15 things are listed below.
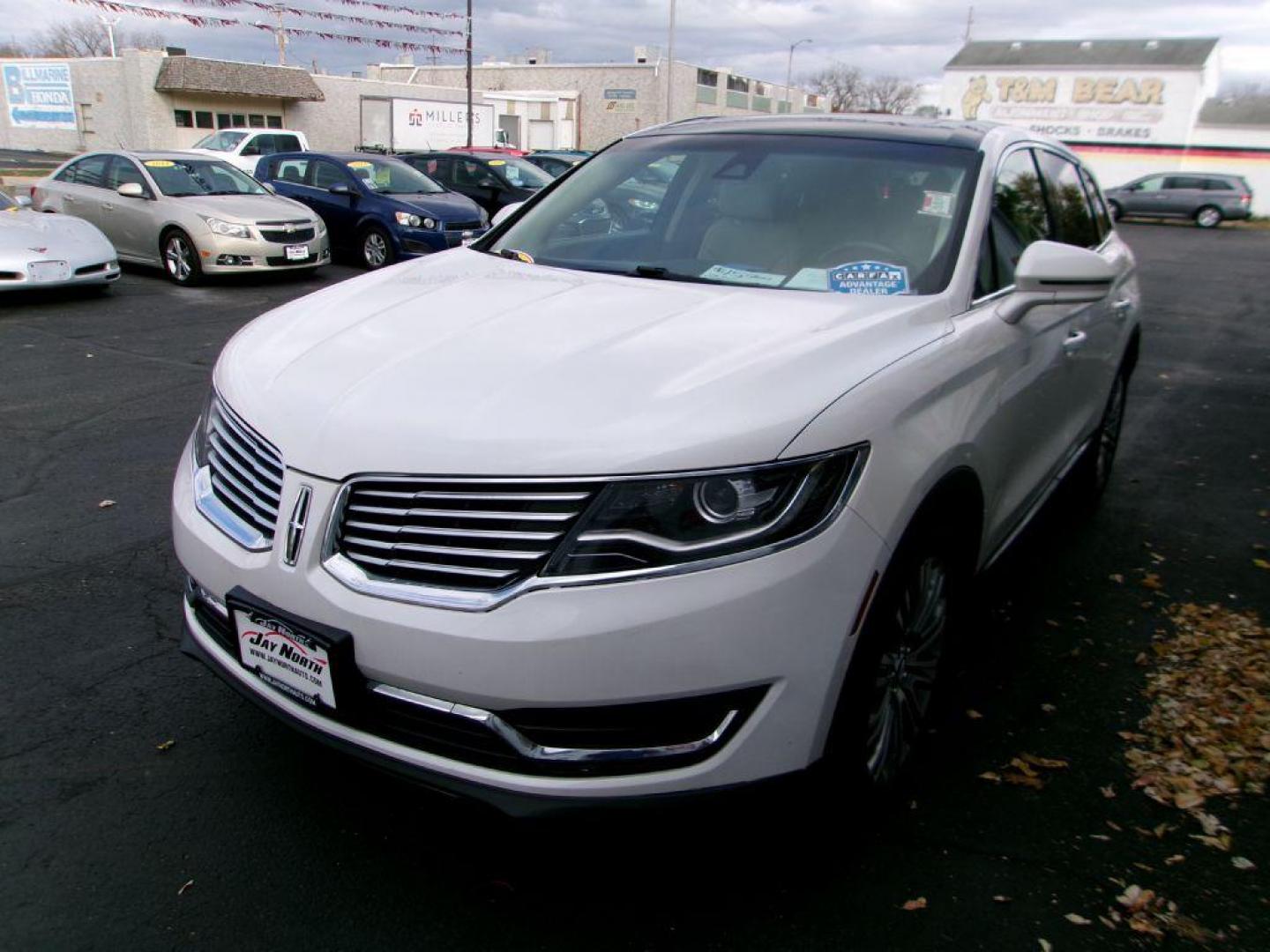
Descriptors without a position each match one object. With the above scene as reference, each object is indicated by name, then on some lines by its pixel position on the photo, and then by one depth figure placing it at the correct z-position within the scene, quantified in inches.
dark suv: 1306.6
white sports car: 372.5
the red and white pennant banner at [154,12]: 1274.6
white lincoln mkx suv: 77.6
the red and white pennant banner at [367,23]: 1540.4
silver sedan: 449.1
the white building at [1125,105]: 1813.5
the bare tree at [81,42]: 3238.2
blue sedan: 505.4
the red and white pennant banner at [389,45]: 1771.7
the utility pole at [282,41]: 2232.8
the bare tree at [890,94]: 3180.9
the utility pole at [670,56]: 1874.8
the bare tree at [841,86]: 3405.5
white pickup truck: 826.2
